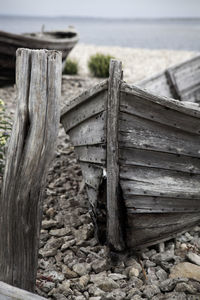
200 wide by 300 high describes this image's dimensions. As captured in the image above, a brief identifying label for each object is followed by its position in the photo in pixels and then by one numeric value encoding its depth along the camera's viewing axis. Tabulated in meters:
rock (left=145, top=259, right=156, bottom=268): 2.96
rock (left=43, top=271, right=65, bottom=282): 2.77
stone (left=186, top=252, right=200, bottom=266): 2.96
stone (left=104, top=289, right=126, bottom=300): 2.56
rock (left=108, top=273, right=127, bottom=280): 2.78
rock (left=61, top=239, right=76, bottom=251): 3.13
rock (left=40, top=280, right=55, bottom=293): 2.66
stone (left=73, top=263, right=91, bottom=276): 2.85
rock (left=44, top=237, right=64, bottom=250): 3.16
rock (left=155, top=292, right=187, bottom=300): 2.53
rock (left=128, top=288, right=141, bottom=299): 2.60
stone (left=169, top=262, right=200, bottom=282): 2.79
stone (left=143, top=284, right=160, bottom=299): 2.60
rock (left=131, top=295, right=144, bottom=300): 2.56
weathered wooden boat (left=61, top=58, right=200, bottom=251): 2.59
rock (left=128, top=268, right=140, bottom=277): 2.83
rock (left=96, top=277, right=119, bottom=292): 2.69
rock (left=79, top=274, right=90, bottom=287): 2.73
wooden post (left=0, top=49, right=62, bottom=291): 2.22
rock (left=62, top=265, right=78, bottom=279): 2.82
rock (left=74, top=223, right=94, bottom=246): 3.23
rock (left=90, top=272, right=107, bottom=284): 2.77
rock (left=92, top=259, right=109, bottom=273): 2.88
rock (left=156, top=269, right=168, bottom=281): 2.81
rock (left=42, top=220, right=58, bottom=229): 3.46
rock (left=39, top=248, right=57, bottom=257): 3.06
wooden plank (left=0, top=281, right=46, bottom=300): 2.10
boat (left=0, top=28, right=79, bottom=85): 7.07
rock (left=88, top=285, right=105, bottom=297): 2.63
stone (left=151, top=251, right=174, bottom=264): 3.01
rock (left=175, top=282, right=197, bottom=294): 2.60
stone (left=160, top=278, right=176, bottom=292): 2.65
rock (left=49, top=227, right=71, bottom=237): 3.33
